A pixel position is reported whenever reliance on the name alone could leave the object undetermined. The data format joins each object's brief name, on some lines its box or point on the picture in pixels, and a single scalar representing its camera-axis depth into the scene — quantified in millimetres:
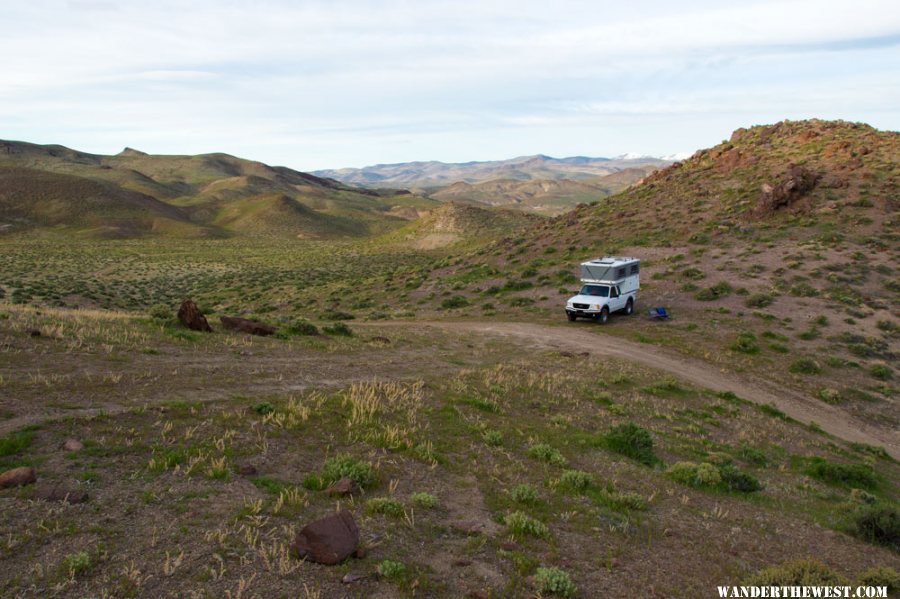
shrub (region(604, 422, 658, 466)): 11422
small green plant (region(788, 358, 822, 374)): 21750
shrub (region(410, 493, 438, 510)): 7785
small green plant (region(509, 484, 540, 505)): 8398
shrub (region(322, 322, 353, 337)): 21531
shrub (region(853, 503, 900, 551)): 8484
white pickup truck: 28391
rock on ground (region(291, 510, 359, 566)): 6012
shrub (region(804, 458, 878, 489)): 12117
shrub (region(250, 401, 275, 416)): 10414
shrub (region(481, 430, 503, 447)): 10906
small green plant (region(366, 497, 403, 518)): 7355
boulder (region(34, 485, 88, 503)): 6568
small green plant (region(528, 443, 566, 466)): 10383
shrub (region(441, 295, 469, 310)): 35562
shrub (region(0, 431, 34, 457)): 7453
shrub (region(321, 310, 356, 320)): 33062
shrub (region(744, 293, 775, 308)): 29547
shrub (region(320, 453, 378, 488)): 8180
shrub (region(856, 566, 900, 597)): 6668
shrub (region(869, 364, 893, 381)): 21250
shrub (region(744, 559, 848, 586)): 6410
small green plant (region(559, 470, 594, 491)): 9273
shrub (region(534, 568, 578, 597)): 6023
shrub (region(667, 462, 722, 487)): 10344
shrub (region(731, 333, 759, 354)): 23944
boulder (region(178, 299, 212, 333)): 17391
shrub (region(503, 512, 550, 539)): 7355
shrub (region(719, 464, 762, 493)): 10398
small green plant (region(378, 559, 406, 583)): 5910
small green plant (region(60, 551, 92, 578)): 5344
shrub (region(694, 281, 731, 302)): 31484
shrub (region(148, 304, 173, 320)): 17703
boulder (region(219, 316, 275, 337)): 18562
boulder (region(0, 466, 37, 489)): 6652
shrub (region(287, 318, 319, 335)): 20344
